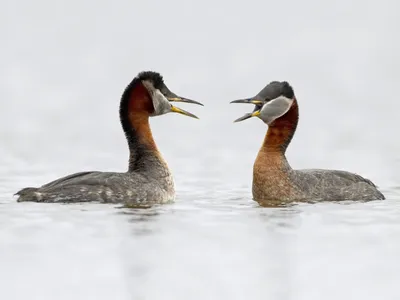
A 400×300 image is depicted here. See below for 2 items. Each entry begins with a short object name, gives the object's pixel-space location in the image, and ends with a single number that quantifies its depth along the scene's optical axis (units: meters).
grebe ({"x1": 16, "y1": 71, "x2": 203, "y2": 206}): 19.89
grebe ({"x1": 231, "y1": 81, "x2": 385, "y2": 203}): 20.94
